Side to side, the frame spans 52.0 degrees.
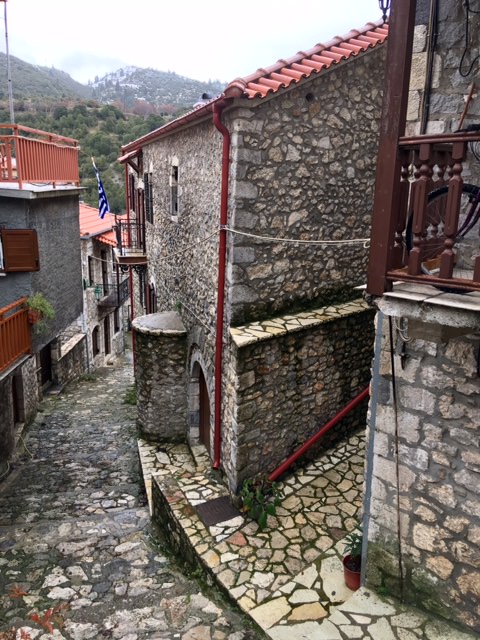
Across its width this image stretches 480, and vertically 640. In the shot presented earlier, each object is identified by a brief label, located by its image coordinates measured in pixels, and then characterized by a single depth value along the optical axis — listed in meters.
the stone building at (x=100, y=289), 17.61
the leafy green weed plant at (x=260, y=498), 6.46
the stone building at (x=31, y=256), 8.31
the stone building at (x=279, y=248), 6.25
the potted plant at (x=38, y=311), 8.91
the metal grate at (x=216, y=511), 6.57
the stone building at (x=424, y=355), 3.03
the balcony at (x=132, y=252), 13.64
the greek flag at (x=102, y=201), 14.91
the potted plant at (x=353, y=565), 5.06
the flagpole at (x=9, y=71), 8.69
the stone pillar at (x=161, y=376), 9.01
